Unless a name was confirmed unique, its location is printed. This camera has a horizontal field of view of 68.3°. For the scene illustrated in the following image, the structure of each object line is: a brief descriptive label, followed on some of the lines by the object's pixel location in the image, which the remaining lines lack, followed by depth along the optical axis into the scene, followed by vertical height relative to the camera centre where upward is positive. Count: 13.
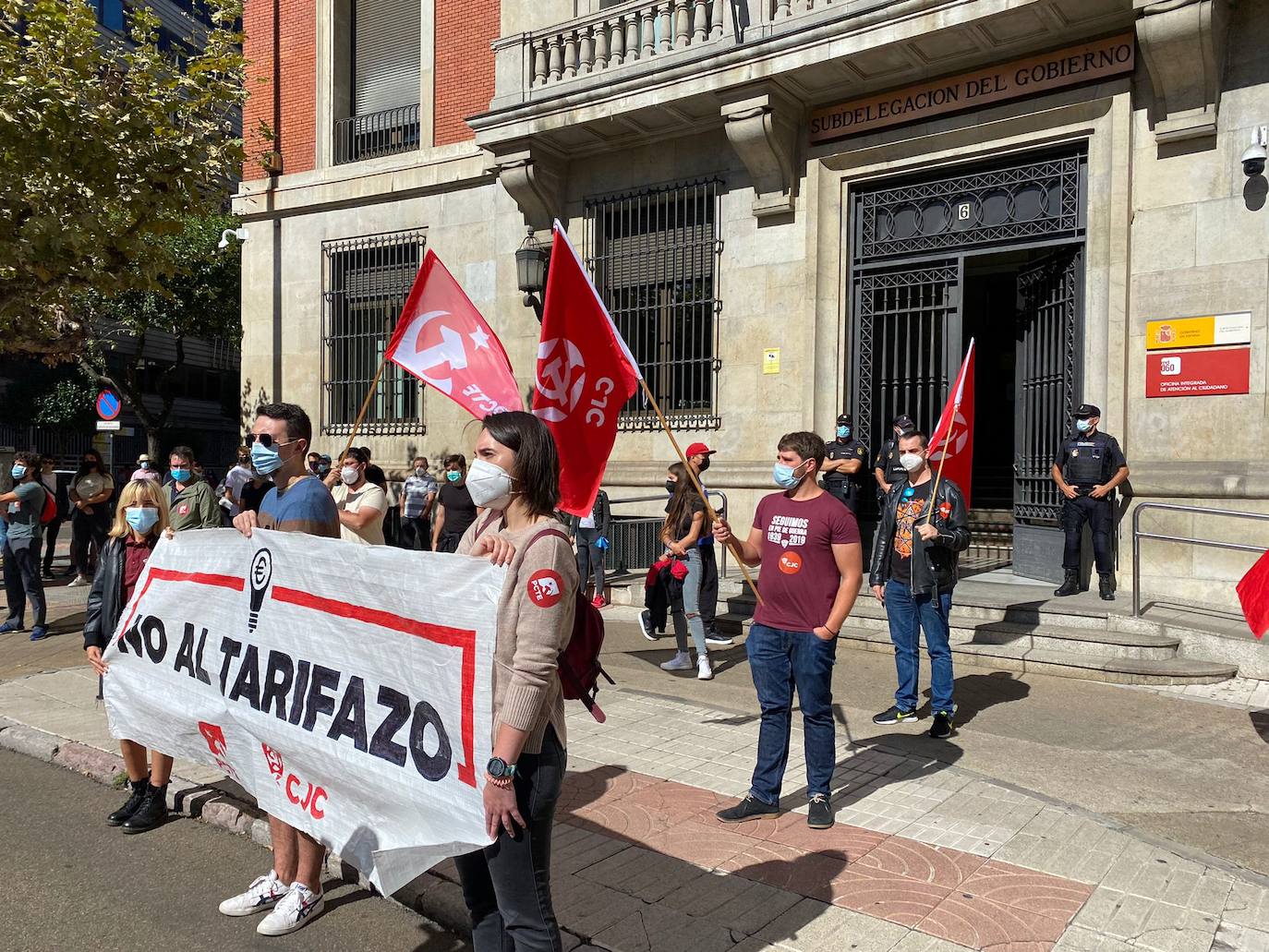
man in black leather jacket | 6.07 -0.77
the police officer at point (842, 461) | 10.91 -0.15
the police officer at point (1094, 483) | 9.13 -0.31
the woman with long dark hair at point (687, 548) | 7.92 -0.83
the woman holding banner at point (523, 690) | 2.48 -0.65
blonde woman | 4.65 -0.76
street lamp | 12.66 +2.46
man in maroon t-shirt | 4.53 -0.83
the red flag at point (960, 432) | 7.18 +0.15
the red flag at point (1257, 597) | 5.76 -0.91
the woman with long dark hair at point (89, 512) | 12.80 -0.91
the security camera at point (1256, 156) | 8.87 +2.81
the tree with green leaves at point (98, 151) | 9.78 +3.30
